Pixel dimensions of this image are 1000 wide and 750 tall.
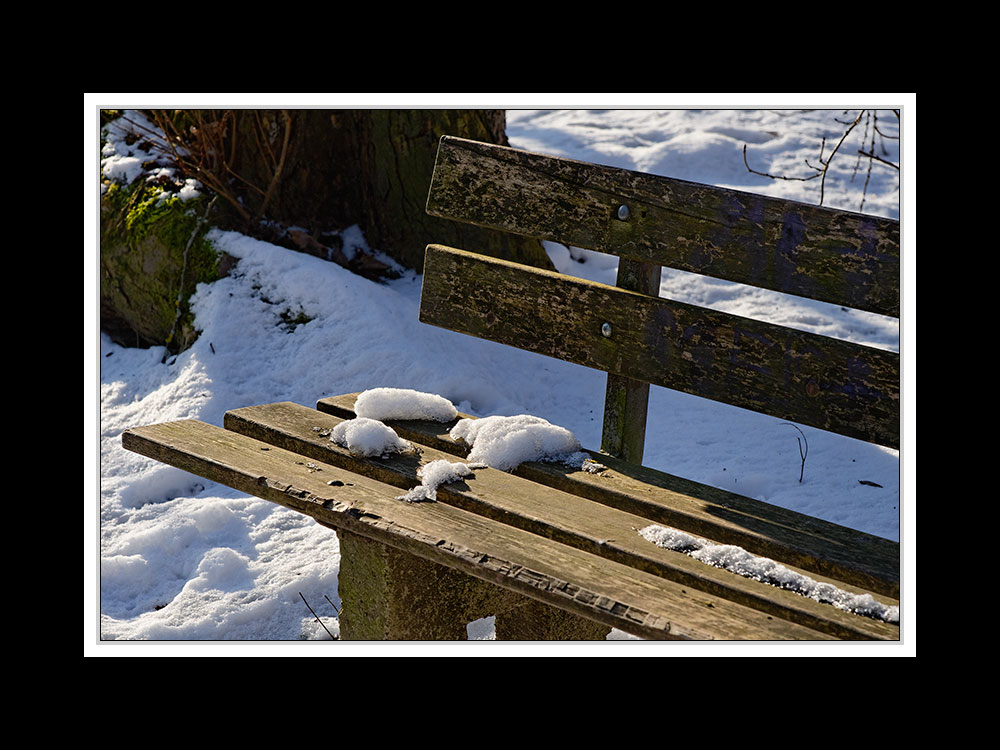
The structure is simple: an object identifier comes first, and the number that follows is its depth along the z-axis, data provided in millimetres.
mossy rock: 4051
